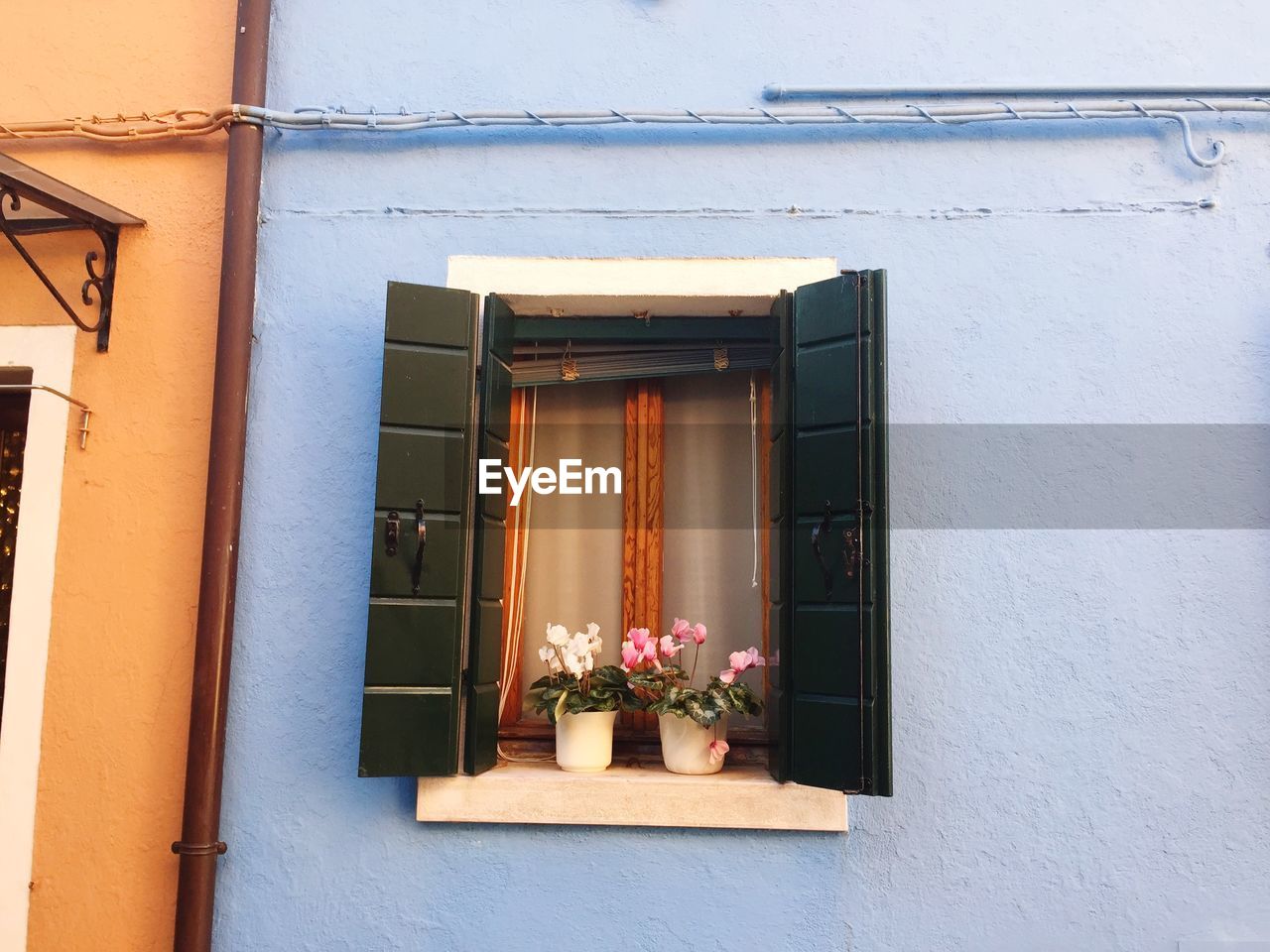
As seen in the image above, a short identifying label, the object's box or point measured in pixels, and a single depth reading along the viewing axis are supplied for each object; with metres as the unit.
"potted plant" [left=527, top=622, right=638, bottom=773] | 3.66
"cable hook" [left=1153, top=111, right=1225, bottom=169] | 3.74
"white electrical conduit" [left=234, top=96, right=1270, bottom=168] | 3.76
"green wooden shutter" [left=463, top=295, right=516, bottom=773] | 3.57
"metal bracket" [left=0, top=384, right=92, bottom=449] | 3.82
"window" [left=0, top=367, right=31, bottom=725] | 4.24
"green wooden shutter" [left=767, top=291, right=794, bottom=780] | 3.54
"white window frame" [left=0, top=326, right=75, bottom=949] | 3.67
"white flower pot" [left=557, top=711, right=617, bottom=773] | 3.65
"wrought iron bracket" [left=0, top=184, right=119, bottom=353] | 3.84
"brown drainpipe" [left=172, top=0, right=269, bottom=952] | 3.54
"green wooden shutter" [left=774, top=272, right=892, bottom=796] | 3.31
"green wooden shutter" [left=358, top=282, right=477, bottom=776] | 3.45
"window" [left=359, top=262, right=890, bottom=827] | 3.35
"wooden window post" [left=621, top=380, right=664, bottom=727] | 4.00
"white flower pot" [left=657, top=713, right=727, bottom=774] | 3.64
